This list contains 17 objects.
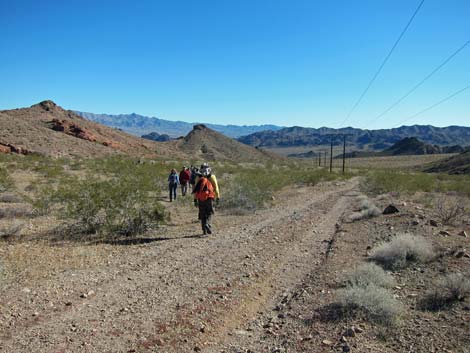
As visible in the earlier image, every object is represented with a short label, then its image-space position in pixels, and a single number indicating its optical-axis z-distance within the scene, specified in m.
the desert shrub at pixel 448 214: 13.16
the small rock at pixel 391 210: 15.15
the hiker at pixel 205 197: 11.20
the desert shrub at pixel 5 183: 17.73
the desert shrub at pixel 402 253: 8.26
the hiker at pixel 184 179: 20.62
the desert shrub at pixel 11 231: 10.20
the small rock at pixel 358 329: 5.30
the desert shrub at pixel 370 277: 6.83
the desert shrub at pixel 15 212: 13.31
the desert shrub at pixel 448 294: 5.97
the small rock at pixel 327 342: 5.07
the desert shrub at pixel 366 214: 14.83
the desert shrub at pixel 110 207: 11.31
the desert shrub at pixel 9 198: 16.14
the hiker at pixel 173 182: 19.34
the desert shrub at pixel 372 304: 5.58
